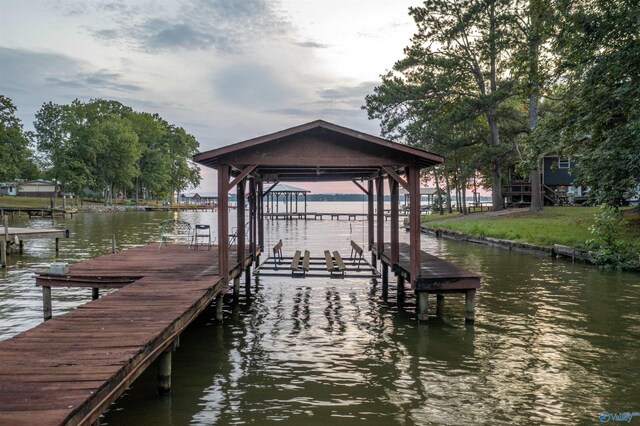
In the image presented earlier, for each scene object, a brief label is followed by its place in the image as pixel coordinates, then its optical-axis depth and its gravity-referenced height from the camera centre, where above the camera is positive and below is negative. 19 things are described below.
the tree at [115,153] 77.81 +12.42
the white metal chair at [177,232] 31.11 -0.58
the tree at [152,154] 91.25 +14.34
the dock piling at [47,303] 10.93 -1.79
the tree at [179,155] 101.94 +15.97
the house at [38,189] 99.88 +8.31
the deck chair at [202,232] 17.17 -0.65
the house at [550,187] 46.28 +3.54
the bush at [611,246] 18.81 -1.14
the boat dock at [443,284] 10.70 -1.43
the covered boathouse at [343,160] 10.91 +1.55
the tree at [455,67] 35.09 +12.81
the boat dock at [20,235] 21.01 -0.34
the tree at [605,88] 16.44 +4.94
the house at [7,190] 85.44 +7.82
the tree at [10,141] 56.16 +10.89
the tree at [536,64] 19.09 +7.15
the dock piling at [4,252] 19.31 -1.01
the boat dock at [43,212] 56.61 +2.04
